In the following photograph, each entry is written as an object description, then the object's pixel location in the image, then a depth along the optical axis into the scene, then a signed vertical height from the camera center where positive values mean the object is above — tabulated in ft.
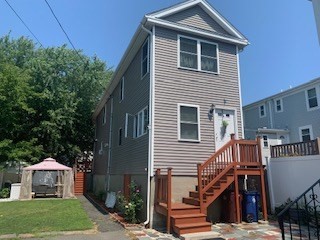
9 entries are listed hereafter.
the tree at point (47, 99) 59.36 +19.25
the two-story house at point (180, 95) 29.66 +9.72
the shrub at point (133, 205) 28.43 -3.63
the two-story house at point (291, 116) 59.57 +14.04
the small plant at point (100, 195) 50.77 -4.49
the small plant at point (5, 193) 51.39 -4.22
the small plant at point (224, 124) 33.16 +6.09
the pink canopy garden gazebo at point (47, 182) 50.83 -2.26
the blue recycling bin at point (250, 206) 27.73 -3.57
